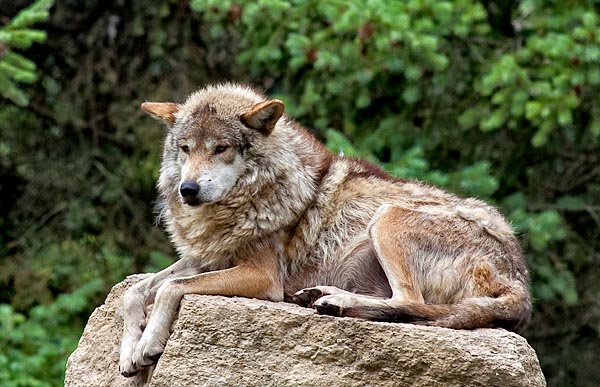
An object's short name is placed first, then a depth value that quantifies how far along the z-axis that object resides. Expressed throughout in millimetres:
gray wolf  10734
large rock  9773
